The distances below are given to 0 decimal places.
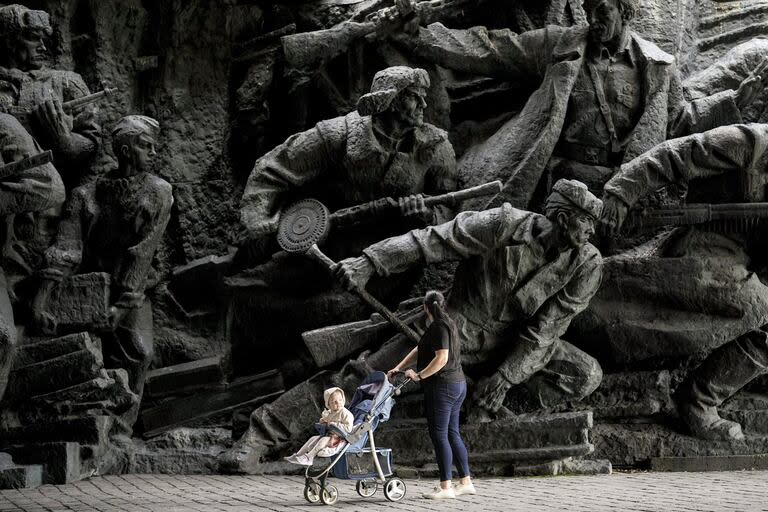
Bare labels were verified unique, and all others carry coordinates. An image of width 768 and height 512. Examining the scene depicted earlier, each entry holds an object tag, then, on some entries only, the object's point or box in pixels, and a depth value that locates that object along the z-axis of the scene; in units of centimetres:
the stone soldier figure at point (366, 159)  924
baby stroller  668
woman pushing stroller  678
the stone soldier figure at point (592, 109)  953
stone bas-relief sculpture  876
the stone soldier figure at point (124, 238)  962
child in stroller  659
